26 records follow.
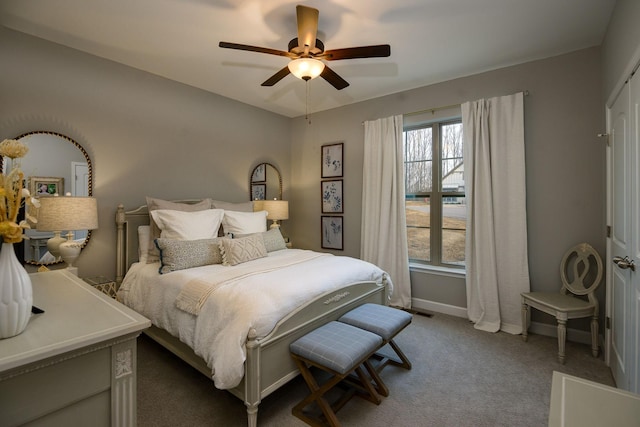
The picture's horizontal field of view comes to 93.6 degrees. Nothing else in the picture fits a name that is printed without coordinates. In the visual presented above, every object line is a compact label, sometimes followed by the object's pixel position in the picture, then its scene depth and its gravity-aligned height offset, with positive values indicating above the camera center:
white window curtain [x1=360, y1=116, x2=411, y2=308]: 3.73 +0.11
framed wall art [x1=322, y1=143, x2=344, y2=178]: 4.34 +0.78
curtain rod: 3.42 +1.22
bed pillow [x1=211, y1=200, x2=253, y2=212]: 3.52 +0.10
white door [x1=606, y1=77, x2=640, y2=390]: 1.72 -0.18
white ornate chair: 2.46 -0.76
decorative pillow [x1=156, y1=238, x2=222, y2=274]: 2.46 -0.34
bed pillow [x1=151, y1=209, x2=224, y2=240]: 2.76 -0.10
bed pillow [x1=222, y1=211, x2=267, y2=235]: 3.28 -0.09
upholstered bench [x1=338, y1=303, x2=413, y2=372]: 2.10 -0.79
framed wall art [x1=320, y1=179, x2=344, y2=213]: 4.38 +0.26
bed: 1.70 -0.63
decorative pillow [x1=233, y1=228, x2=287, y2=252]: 3.24 -0.29
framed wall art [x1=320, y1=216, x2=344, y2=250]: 4.39 -0.28
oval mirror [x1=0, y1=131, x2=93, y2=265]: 2.48 +0.37
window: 3.59 +0.25
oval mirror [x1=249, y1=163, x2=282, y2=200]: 4.30 +0.46
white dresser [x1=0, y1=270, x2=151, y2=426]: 0.83 -0.47
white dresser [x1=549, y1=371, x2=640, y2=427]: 0.81 -0.56
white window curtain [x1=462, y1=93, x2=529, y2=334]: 3.00 +0.01
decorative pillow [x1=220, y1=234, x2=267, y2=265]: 2.67 -0.33
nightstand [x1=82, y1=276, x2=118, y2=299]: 2.63 -0.61
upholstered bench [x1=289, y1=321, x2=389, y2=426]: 1.71 -0.85
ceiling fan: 1.98 +1.14
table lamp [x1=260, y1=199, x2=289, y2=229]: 4.02 +0.08
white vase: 0.93 -0.26
